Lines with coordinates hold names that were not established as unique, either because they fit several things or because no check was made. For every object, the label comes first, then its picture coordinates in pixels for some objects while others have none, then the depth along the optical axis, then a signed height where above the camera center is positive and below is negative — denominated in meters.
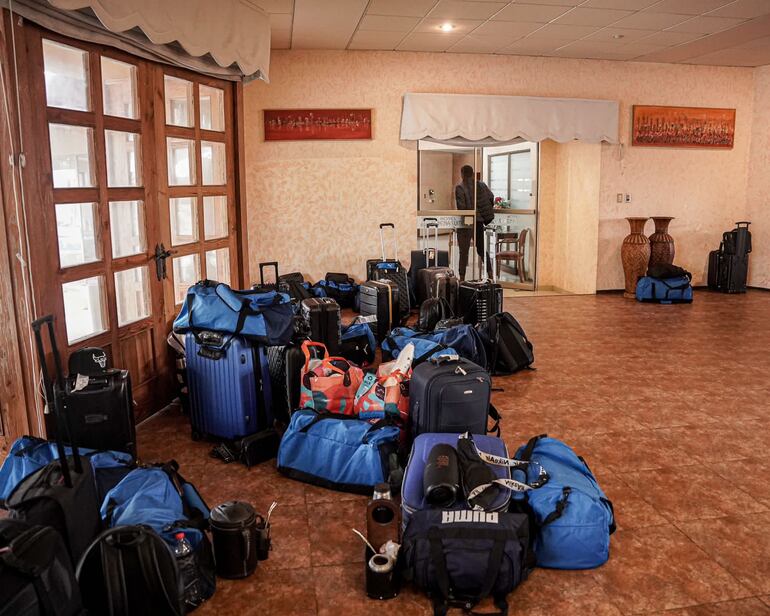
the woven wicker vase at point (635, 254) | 8.32 -0.64
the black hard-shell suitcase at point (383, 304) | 6.01 -0.88
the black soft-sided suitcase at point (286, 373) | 3.60 -0.89
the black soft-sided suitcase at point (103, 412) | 3.01 -0.90
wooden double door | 3.14 +0.10
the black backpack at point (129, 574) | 1.95 -1.06
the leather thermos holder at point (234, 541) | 2.35 -1.16
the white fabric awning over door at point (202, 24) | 3.24 +1.09
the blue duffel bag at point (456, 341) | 4.68 -0.94
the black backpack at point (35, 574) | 1.63 -0.90
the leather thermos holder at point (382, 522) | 2.46 -1.15
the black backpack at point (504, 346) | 4.88 -1.03
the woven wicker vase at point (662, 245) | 8.34 -0.54
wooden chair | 9.18 -0.62
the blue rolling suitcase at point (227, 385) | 3.49 -0.93
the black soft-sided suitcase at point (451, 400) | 3.09 -0.89
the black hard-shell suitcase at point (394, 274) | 6.82 -0.72
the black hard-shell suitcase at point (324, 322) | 4.69 -0.80
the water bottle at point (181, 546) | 2.20 -1.10
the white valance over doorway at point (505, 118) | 7.76 +0.99
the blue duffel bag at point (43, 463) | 2.68 -1.01
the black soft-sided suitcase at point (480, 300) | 5.96 -0.85
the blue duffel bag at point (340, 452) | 2.98 -1.10
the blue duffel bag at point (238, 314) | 3.47 -0.55
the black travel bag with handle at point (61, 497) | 2.09 -0.91
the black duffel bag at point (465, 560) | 2.21 -1.17
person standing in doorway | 8.38 -0.04
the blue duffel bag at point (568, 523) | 2.43 -1.15
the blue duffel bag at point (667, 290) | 7.92 -1.04
